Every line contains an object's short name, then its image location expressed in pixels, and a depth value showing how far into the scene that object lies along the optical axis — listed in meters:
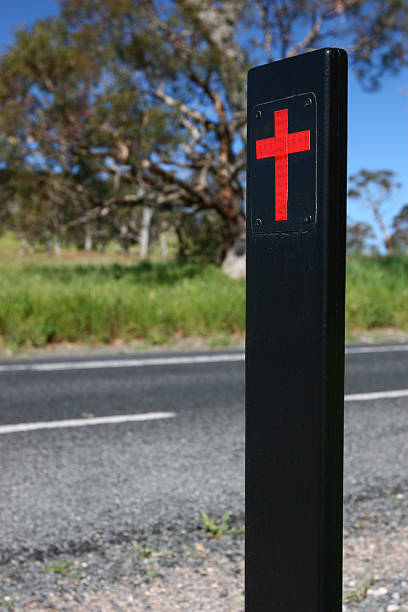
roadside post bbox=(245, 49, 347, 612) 1.31
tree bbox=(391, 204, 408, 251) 46.06
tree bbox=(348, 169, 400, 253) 44.59
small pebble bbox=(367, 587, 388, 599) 2.53
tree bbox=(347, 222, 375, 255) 47.66
